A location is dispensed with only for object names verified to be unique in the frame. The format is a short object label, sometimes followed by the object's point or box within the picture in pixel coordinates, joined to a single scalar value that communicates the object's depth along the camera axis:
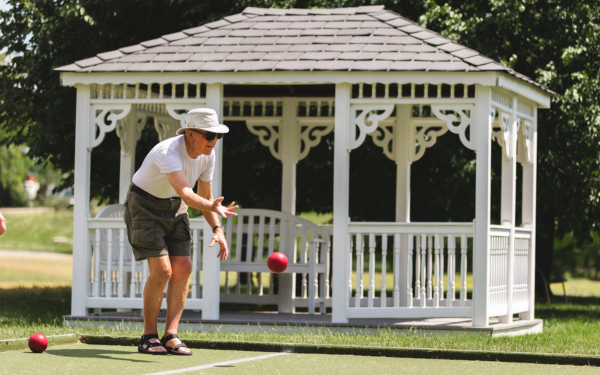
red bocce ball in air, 15.23
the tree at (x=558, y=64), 27.58
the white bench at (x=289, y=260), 20.48
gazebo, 17.69
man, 12.77
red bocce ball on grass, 12.95
